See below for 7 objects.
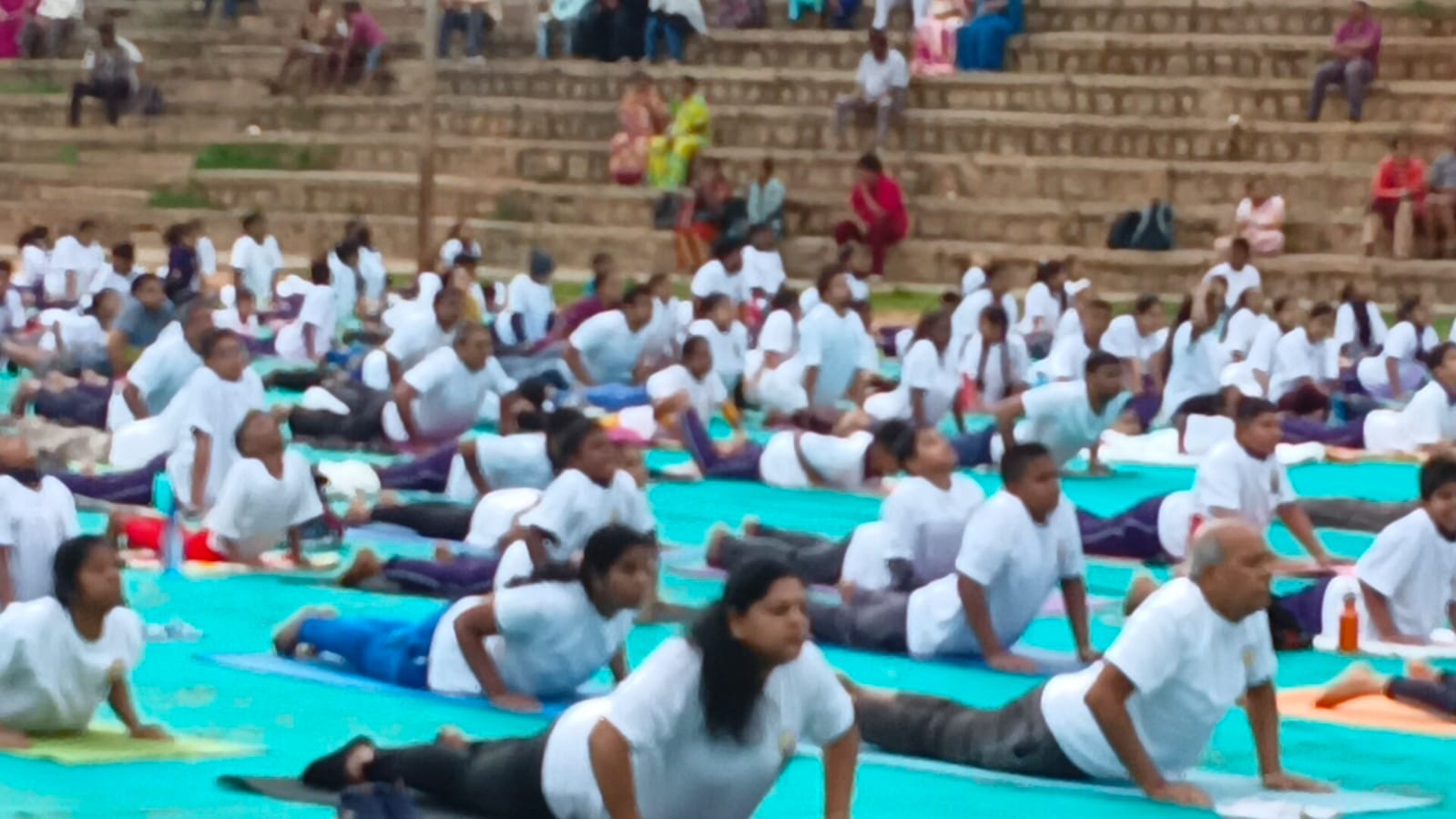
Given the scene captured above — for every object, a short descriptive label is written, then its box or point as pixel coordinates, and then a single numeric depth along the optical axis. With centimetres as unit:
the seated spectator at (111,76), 3253
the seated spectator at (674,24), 2995
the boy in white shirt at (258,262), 2461
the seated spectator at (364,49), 3194
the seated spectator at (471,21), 3138
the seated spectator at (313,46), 3186
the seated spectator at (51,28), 3522
